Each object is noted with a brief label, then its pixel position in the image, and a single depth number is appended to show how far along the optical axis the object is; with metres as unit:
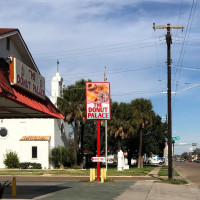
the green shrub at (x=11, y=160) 44.75
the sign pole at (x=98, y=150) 24.87
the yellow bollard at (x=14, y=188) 16.81
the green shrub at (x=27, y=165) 44.97
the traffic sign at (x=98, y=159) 24.31
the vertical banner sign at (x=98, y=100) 25.33
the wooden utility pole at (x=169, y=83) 27.34
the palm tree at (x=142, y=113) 57.97
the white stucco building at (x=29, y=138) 45.66
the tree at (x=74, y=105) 48.91
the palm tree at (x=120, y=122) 55.33
